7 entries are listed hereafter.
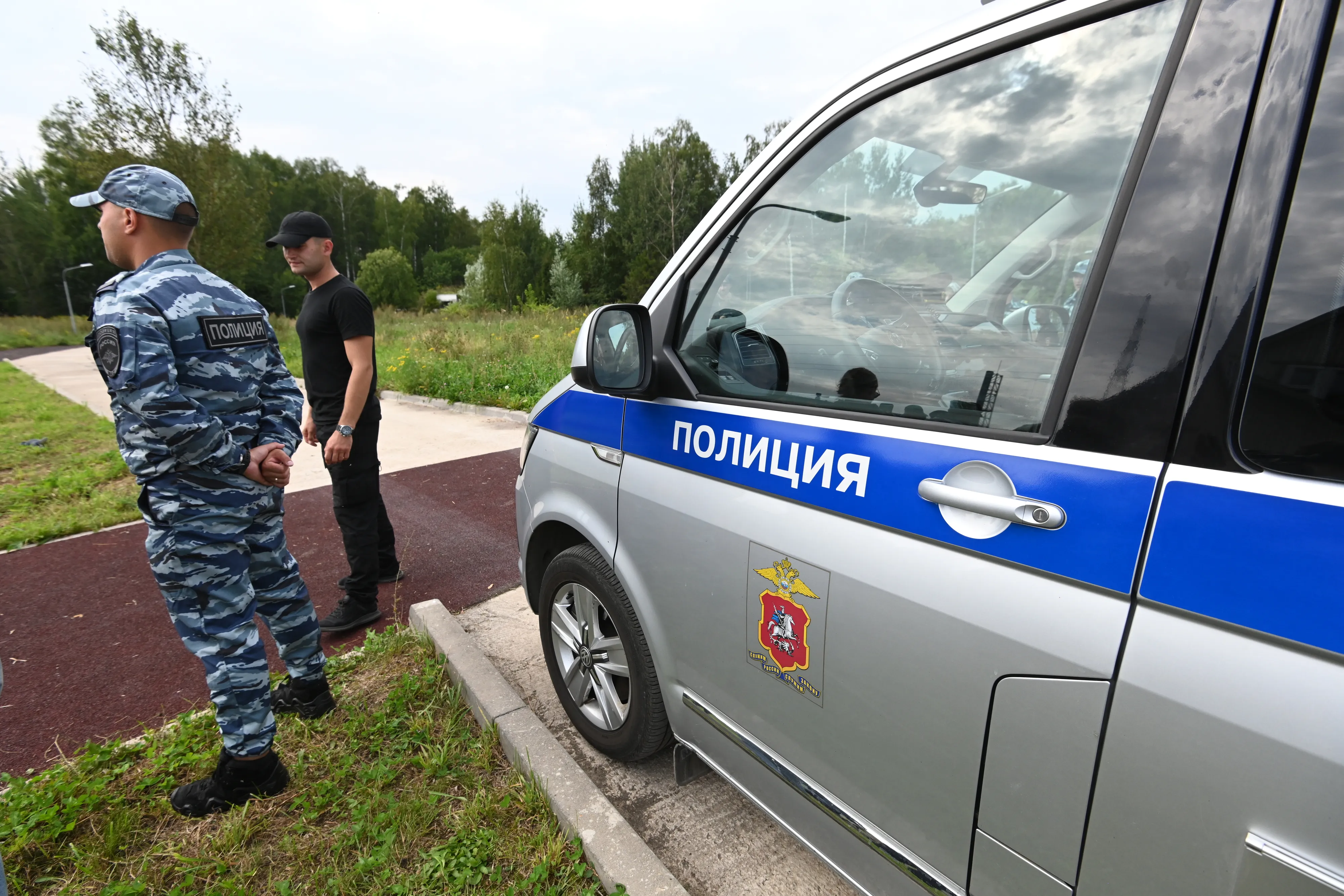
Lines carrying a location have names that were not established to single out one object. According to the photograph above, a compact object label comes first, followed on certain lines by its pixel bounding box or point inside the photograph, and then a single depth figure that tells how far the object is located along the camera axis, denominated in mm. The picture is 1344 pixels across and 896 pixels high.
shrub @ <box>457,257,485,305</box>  43469
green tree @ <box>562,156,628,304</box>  47500
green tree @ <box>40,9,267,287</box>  21984
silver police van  868
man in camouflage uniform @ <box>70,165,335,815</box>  2039
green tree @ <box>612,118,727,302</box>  50062
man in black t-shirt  3369
